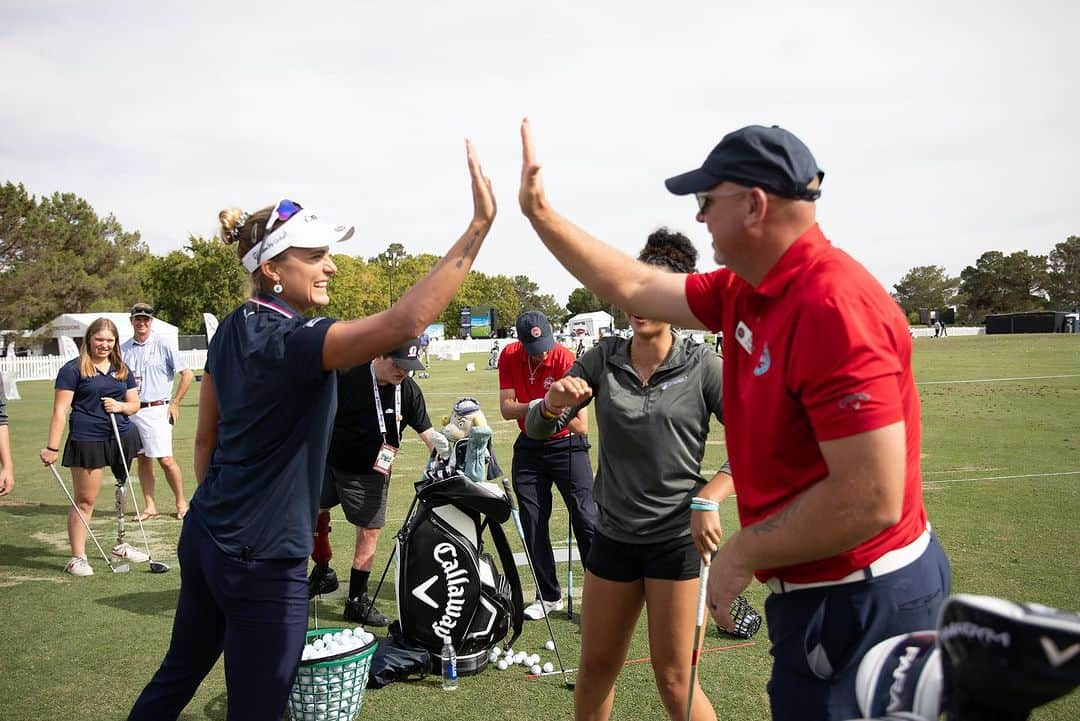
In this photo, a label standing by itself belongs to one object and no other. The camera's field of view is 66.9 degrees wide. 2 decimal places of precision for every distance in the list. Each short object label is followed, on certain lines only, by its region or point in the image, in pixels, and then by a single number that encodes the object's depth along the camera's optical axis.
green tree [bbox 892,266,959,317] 128.00
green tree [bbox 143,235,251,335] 61.78
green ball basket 4.23
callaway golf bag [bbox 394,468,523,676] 5.20
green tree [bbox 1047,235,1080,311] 104.38
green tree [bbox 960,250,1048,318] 106.44
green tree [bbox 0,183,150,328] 48.47
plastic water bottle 5.01
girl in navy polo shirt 7.75
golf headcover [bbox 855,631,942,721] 1.68
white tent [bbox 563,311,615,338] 81.44
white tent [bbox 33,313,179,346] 55.99
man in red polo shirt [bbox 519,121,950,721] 1.88
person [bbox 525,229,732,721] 3.62
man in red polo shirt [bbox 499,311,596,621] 6.53
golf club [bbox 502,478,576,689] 4.98
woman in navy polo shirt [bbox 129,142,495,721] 2.77
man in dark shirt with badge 6.31
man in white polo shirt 9.73
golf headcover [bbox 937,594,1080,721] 1.39
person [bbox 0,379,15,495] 6.63
